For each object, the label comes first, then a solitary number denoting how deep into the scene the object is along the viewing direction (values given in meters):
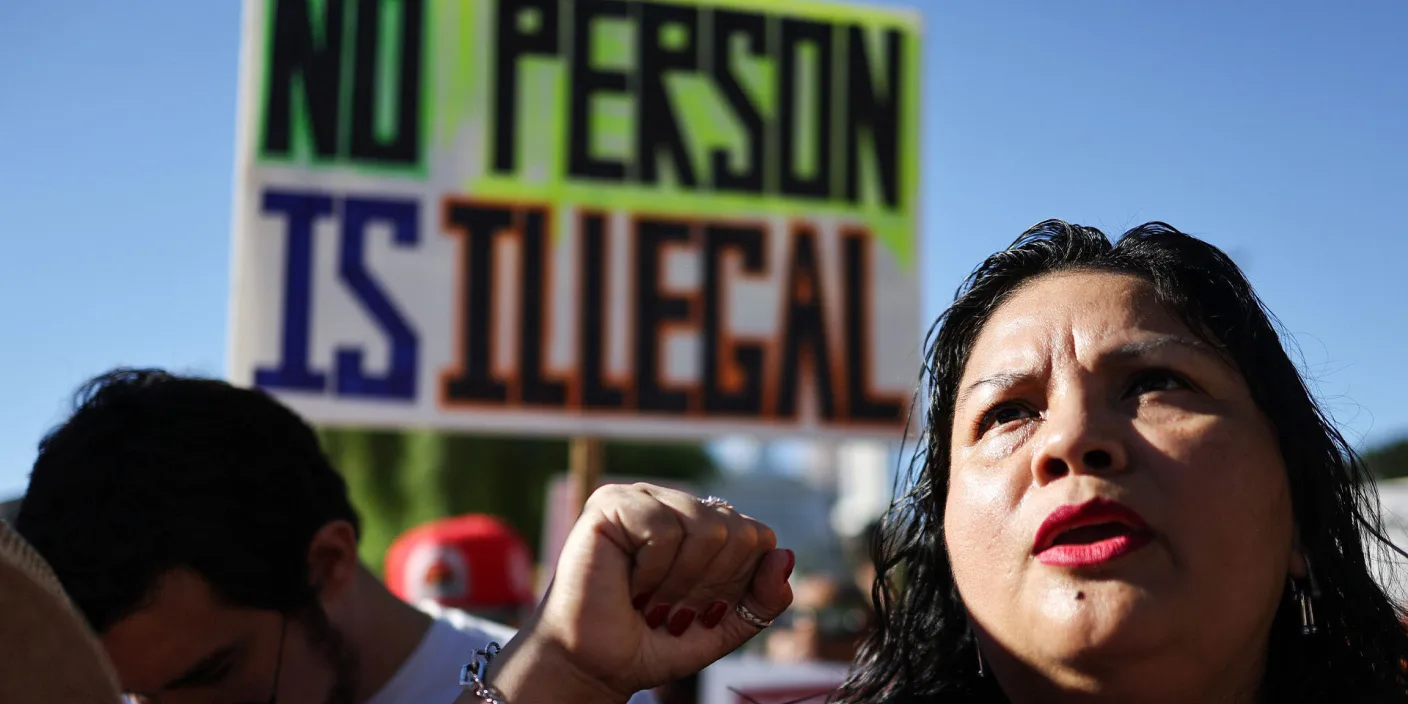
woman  0.93
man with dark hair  1.11
